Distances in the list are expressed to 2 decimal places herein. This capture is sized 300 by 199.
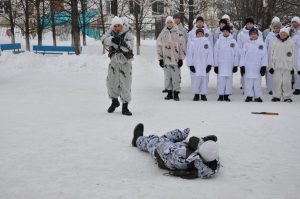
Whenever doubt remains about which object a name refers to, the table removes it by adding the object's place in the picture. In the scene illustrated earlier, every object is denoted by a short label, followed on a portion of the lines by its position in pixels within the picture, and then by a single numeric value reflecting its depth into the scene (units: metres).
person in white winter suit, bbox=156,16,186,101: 10.64
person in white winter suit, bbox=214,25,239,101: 10.51
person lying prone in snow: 4.69
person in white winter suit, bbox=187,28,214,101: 10.61
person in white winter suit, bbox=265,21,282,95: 11.13
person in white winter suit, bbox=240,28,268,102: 10.29
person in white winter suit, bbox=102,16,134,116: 8.37
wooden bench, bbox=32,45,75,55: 22.83
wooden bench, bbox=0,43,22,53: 24.36
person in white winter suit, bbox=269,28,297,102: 10.37
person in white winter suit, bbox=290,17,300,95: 11.24
